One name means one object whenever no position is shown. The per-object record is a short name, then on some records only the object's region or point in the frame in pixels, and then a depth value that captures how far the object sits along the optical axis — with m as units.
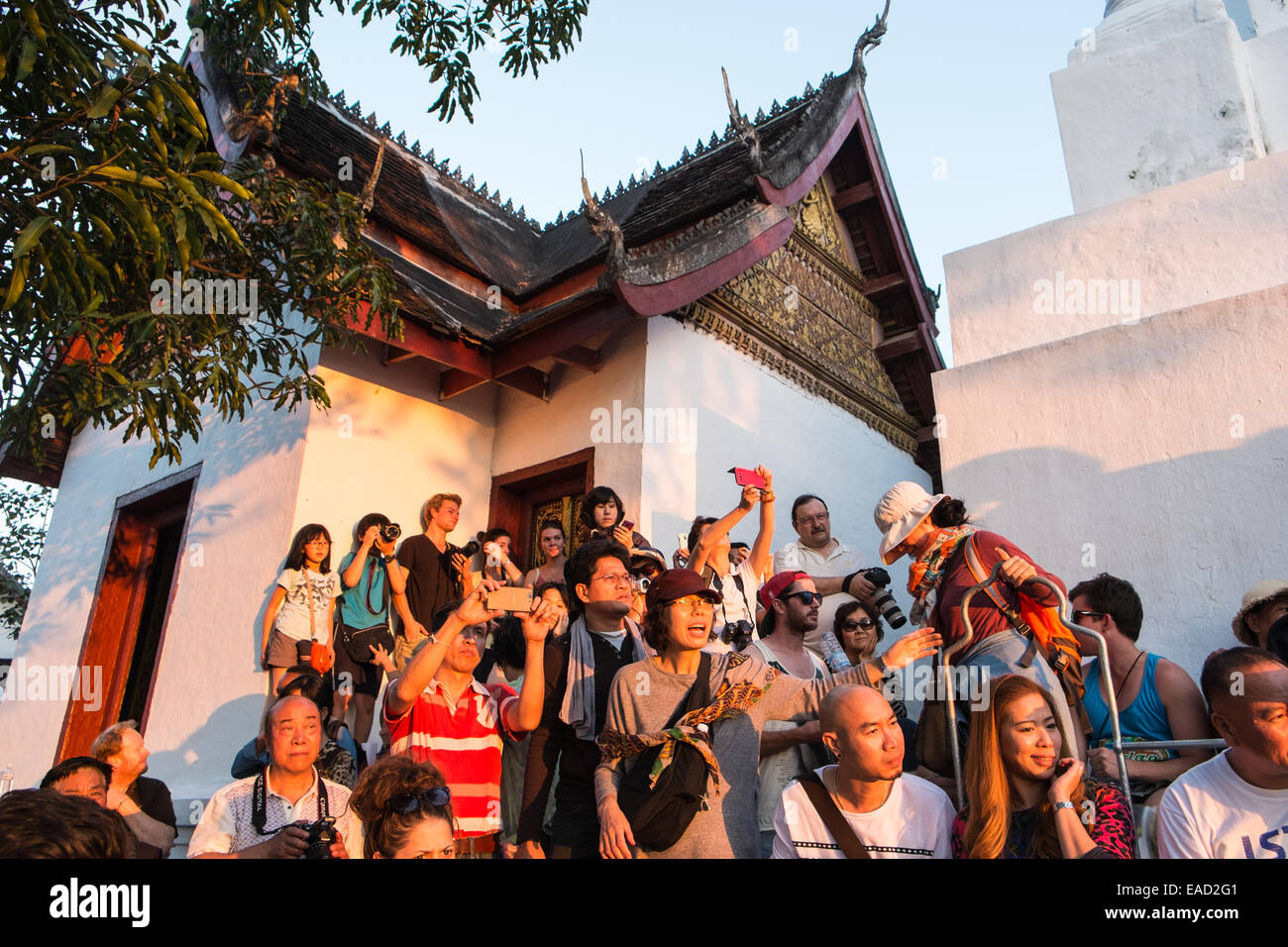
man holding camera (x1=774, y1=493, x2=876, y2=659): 5.88
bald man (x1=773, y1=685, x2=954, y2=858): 2.65
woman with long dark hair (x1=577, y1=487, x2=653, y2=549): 5.48
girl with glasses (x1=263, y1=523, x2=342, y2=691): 6.53
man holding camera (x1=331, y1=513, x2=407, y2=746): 6.42
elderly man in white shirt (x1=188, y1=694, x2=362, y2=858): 3.05
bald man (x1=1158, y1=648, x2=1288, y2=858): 2.43
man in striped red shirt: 3.43
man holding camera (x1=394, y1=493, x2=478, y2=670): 6.61
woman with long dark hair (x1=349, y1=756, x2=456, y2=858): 2.71
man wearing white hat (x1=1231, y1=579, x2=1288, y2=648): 3.69
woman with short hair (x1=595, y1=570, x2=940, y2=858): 2.89
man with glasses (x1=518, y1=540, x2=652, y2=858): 3.30
